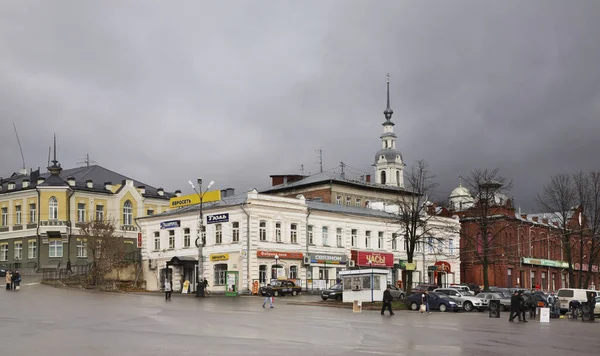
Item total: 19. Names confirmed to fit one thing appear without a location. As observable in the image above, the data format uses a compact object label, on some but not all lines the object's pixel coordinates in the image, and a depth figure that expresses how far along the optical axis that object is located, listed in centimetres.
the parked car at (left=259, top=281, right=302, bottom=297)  6031
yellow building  8512
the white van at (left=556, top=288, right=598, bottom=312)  4844
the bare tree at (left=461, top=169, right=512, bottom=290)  6406
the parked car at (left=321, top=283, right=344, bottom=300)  5619
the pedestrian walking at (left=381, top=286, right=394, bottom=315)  4194
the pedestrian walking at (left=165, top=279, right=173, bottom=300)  4972
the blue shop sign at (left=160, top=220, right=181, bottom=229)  7150
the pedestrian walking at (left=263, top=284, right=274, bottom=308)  4447
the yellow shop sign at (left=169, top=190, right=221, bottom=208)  7025
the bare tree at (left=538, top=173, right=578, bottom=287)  7212
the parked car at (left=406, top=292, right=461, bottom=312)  4831
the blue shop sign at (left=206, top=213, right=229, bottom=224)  6669
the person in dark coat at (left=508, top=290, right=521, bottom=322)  3872
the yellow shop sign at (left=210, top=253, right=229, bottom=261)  6662
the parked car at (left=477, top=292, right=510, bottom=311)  4966
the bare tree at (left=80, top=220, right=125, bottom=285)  6500
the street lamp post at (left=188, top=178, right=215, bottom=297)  5547
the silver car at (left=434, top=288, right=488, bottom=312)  4928
